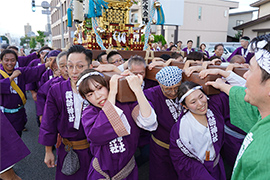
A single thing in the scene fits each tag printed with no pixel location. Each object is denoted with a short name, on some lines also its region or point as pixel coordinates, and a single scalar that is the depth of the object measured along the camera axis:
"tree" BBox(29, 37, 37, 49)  50.40
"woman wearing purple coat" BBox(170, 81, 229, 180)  1.63
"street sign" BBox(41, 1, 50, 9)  13.96
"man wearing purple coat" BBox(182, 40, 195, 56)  8.20
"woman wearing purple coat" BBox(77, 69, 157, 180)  1.35
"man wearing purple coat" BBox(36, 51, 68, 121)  2.51
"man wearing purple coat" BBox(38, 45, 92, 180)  2.02
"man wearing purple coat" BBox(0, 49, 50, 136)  3.10
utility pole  13.62
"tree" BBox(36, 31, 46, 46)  39.59
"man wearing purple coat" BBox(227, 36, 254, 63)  5.45
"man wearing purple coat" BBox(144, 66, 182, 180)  1.82
